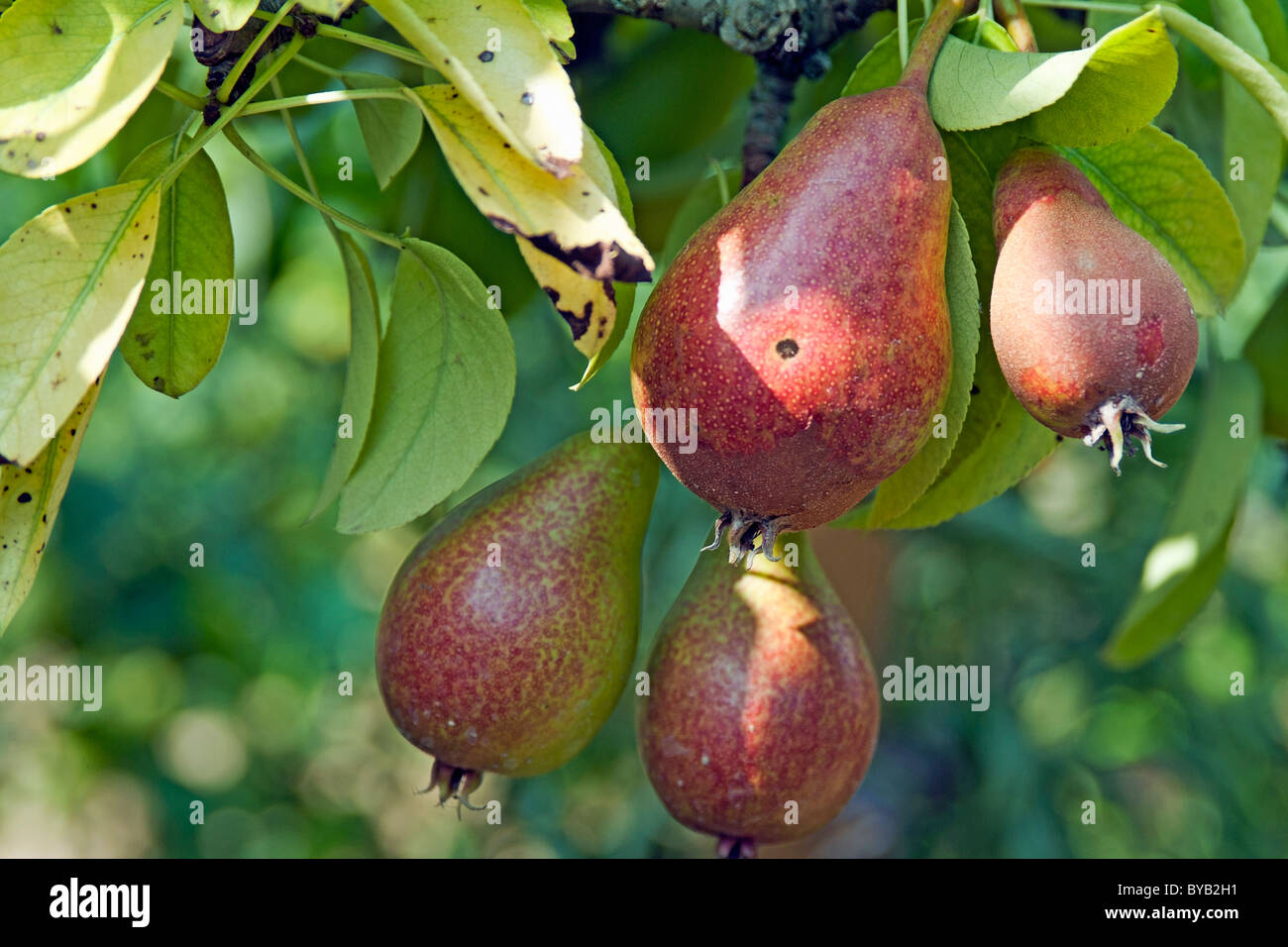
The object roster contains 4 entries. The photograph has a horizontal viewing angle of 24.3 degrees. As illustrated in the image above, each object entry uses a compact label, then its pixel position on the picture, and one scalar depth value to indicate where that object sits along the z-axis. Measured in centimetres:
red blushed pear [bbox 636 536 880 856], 62
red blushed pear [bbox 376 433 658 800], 61
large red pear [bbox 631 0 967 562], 55
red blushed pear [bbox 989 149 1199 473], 55
